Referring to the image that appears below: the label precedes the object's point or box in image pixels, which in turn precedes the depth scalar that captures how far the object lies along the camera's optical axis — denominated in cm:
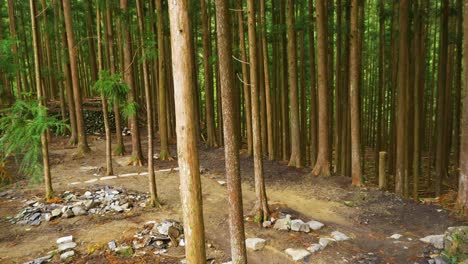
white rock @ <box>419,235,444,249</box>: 653
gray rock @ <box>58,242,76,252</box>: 670
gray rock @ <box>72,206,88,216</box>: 846
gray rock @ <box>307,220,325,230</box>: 783
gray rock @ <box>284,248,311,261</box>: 650
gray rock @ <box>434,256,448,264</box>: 593
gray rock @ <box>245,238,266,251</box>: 688
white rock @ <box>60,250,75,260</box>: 638
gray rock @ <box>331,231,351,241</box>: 730
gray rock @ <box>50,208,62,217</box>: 827
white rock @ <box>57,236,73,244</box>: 705
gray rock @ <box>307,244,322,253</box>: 678
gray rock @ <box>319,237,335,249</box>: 698
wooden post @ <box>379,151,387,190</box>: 1005
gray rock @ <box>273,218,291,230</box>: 771
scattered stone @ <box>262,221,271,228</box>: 786
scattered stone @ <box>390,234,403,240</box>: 734
